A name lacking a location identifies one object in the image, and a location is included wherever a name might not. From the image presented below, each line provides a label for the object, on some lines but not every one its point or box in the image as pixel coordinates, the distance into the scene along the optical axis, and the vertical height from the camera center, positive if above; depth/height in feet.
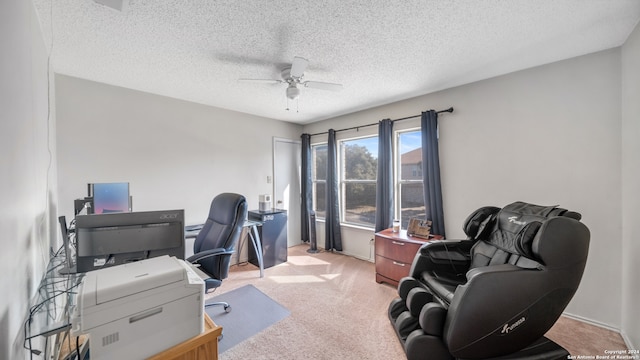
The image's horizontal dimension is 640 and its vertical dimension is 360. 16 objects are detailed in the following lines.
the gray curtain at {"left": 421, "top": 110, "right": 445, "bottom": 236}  9.64 +0.17
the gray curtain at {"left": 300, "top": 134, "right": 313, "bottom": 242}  14.88 -0.16
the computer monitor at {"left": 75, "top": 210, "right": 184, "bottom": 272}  4.28 -1.02
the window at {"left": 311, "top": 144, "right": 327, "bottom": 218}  15.14 +0.15
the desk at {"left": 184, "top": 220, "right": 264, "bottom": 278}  10.36 -2.54
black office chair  6.90 -1.79
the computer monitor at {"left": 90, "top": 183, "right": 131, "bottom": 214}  7.44 -0.47
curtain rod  9.44 +2.64
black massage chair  4.78 -2.56
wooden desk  3.06 -2.22
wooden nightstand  9.04 -3.01
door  14.40 -0.18
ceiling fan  6.73 +3.08
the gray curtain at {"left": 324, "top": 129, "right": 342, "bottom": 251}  13.47 -1.02
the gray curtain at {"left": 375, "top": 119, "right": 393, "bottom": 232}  11.26 +0.14
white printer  2.68 -1.54
